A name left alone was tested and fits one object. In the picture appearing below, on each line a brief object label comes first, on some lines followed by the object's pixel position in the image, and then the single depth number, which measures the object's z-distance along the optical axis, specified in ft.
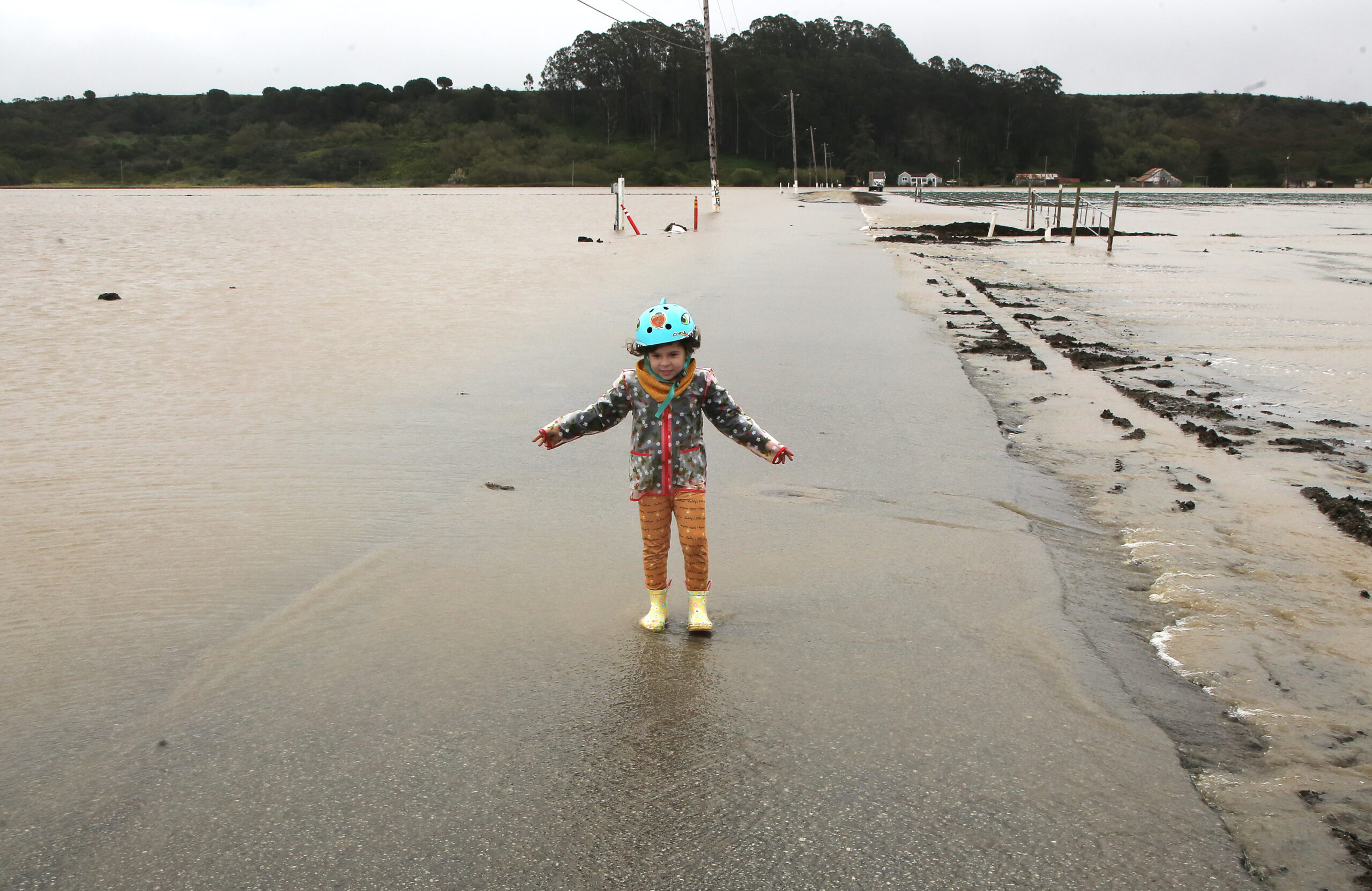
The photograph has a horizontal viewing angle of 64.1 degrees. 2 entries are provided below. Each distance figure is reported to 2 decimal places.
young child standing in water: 13.61
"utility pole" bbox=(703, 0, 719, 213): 155.02
